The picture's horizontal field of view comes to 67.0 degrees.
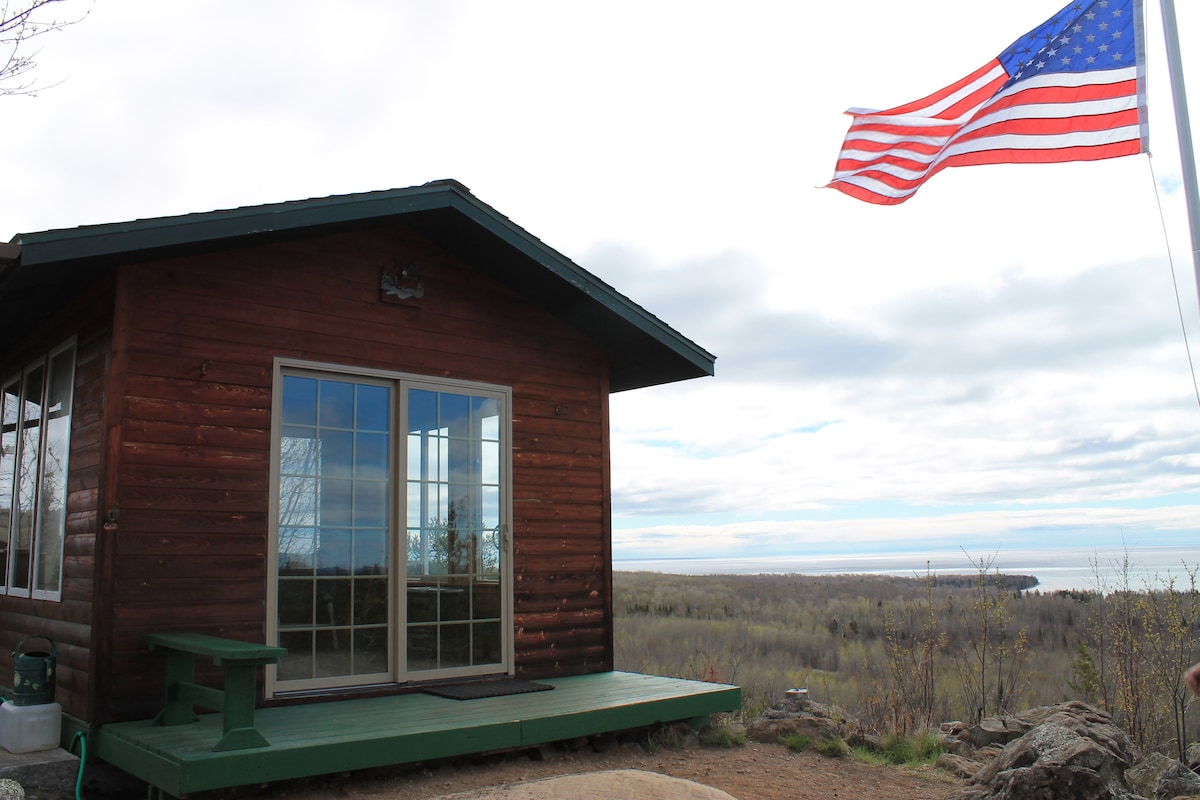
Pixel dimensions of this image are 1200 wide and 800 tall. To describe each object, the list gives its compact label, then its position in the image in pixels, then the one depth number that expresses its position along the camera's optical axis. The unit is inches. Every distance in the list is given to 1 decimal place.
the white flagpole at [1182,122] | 171.3
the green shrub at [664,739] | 235.0
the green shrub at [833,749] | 237.0
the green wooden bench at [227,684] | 162.4
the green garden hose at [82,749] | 180.8
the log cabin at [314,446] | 199.2
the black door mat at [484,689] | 227.5
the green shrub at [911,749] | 238.8
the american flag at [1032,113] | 195.6
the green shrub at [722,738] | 242.4
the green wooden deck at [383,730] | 164.2
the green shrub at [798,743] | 240.2
